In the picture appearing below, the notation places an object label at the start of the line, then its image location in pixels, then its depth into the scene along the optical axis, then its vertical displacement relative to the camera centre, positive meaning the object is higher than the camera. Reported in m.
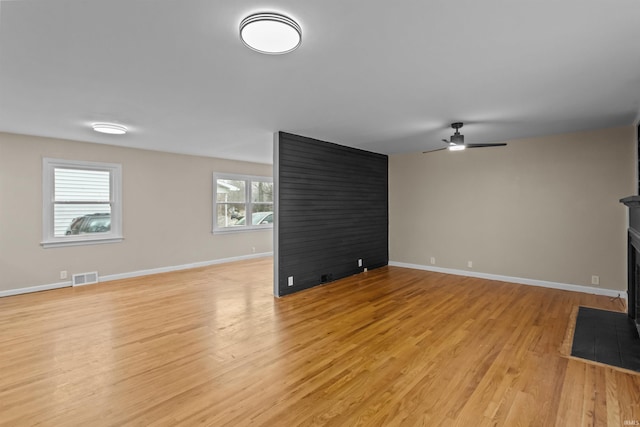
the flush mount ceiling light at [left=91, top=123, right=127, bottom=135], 4.24 +1.16
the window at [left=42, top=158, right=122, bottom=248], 5.14 +0.14
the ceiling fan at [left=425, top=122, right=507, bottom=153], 4.14 +0.93
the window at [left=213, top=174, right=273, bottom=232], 7.51 +0.21
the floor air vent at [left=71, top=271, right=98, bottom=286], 5.35 -1.20
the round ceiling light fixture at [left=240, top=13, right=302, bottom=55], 1.85 +1.13
